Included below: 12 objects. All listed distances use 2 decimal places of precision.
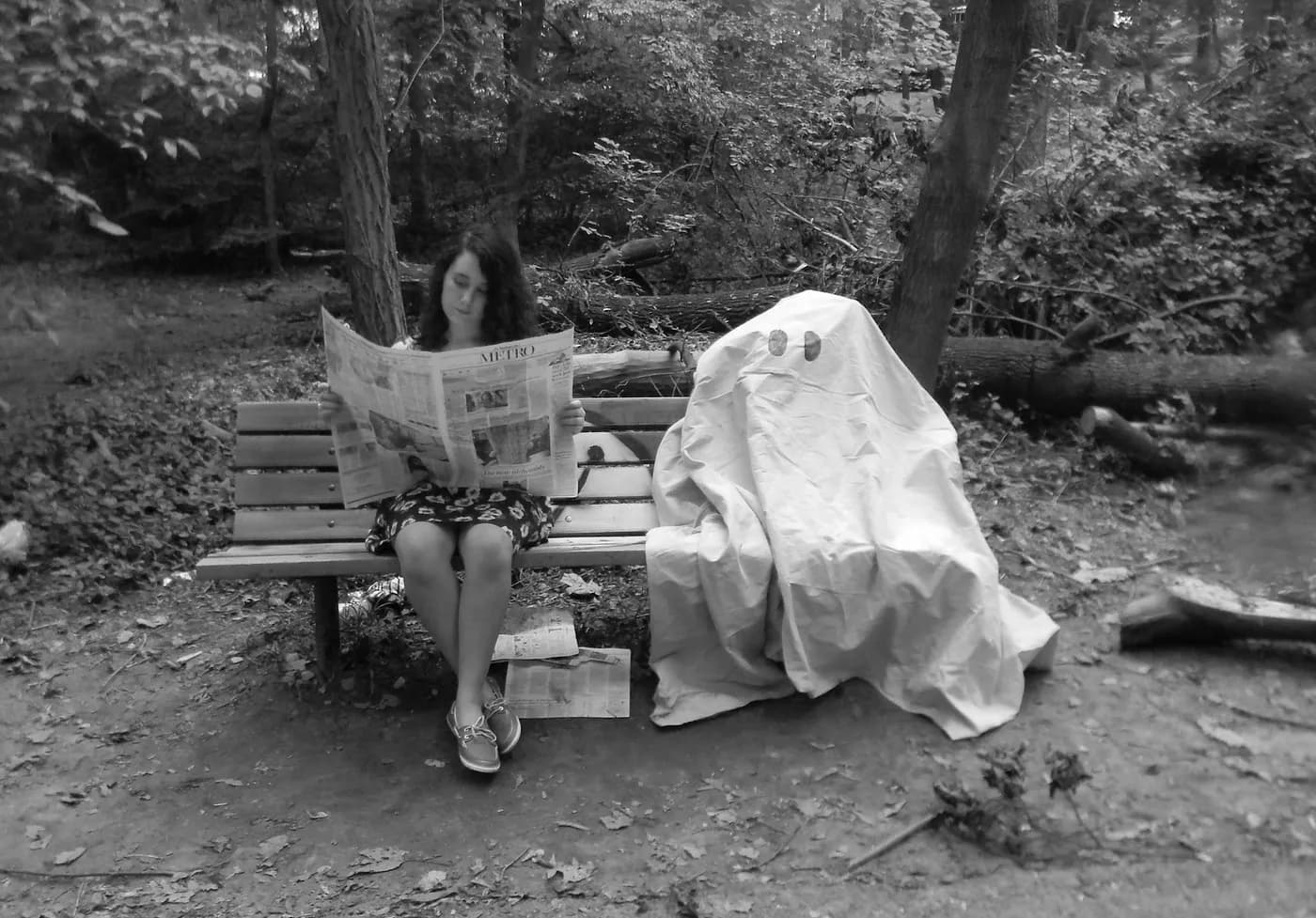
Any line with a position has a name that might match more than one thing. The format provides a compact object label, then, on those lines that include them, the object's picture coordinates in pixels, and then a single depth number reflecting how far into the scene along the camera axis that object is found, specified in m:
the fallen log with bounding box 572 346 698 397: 4.37
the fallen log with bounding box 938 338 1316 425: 5.71
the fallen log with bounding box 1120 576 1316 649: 3.29
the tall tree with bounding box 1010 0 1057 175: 5.85
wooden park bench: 3.30
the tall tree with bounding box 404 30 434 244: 12.34
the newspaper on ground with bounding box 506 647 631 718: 3.37
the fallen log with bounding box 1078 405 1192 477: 5.05
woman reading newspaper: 3.11
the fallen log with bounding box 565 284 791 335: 6.88
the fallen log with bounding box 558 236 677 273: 8.22
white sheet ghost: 3.16
